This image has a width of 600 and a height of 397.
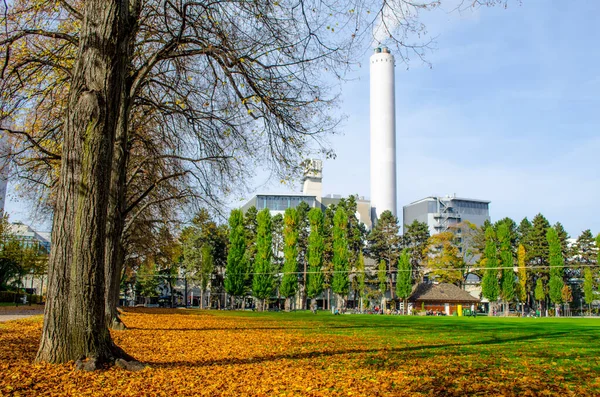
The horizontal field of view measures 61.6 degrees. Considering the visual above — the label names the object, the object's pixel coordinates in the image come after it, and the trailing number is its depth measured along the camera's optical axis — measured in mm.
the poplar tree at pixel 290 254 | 66125
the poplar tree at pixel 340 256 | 67625
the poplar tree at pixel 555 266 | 67500
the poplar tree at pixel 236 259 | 64625
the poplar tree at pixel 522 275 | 70062
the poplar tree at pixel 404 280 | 66875
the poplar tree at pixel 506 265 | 66625
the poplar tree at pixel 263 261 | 65125
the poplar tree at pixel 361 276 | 70312
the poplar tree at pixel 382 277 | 70438
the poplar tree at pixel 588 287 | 68438
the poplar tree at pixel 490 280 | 65750
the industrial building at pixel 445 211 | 103312
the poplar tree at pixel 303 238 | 75688
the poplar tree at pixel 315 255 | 66812
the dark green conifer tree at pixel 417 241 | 76688
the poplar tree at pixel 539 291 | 69544
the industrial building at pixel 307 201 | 95188
